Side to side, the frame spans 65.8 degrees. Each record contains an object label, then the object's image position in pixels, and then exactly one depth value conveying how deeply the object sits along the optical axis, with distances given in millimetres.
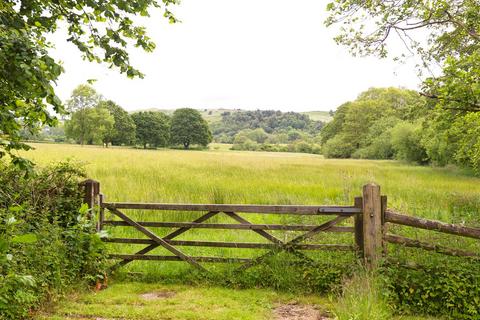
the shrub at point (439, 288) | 5051
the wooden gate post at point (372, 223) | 5754
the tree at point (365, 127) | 61500
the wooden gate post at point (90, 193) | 6715
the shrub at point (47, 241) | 4492
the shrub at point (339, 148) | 72125
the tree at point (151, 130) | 86031
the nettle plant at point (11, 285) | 3707
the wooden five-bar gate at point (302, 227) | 5602
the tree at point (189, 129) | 94938
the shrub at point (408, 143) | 43438
